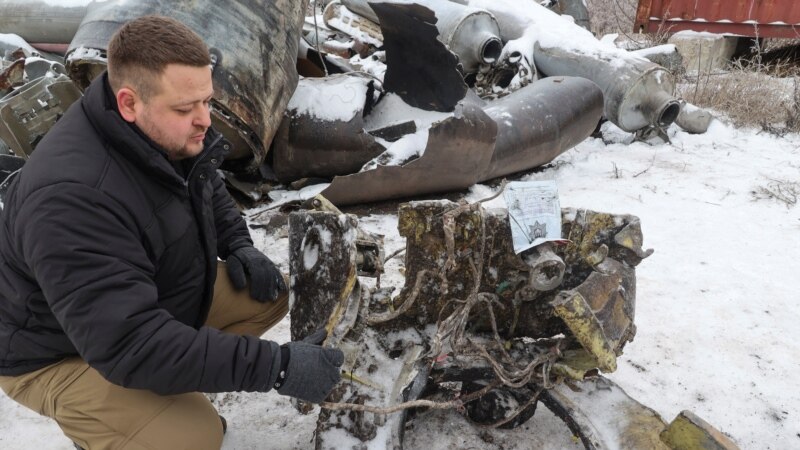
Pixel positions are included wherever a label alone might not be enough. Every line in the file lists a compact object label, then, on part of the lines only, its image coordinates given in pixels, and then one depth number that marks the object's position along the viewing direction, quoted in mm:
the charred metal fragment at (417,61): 3670
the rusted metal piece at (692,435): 1590
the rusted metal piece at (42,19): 4820
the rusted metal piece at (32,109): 3271
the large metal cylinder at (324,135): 3648
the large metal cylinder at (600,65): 4977
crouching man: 1284
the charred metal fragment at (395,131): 3725
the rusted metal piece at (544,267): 1687
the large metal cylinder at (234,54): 3080
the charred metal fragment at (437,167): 3469
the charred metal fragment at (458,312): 1718
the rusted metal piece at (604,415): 1734
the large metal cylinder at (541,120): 4023
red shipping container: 7410
